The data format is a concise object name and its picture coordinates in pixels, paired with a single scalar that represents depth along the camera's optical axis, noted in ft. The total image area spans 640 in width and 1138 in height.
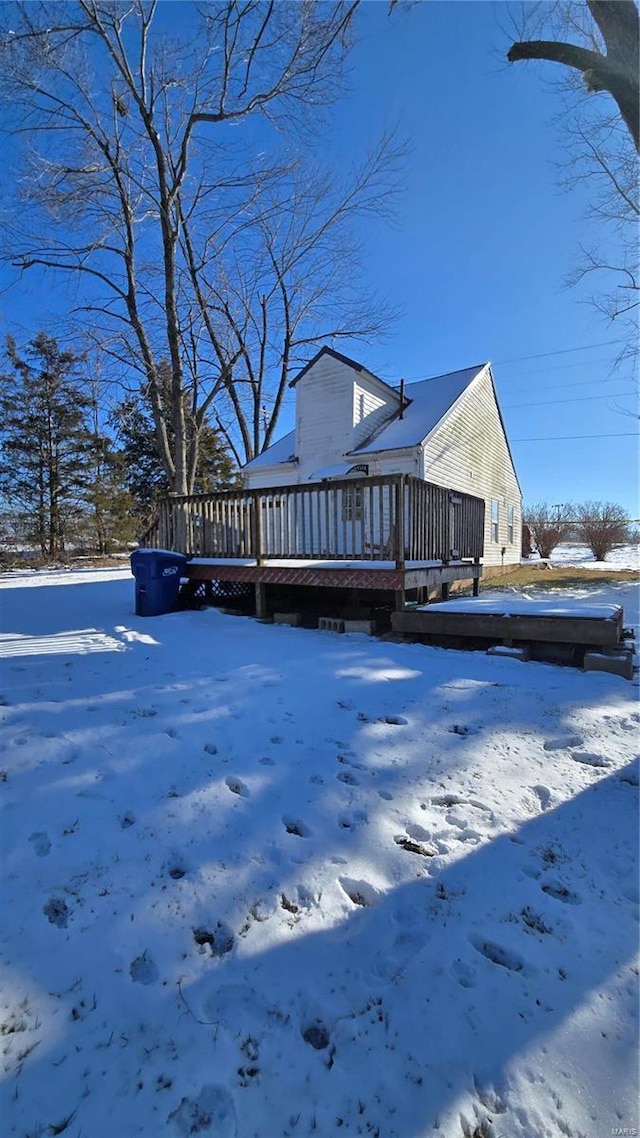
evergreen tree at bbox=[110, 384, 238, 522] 83.56
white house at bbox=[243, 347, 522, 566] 39.93
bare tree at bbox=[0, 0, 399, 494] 31.48
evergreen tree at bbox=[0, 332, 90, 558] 59.11
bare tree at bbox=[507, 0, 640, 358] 12.40
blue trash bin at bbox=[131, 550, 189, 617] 22.53
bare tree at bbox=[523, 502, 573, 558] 85.56
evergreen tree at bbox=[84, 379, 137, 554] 62.34
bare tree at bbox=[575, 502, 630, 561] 73.41
